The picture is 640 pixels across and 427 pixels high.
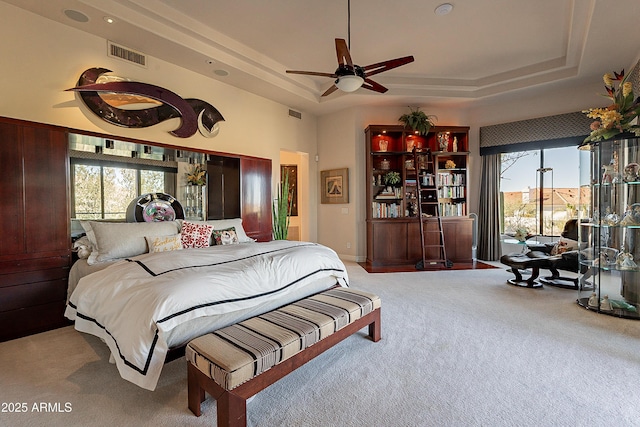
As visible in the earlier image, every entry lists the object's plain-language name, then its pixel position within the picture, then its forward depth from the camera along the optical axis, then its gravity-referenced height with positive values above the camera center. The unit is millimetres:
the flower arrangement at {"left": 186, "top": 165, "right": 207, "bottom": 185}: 4254 +482
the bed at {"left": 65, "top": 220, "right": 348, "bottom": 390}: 1741 -582
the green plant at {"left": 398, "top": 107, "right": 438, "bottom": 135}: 5598 +1611
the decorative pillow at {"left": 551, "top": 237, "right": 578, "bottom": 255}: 4250 -585
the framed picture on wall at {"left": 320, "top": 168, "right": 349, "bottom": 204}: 6141 +472
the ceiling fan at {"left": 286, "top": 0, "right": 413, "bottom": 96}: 2874 +1368
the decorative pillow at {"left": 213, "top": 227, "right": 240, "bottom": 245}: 3630 -354
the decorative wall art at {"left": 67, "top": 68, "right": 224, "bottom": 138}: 3404 +1357
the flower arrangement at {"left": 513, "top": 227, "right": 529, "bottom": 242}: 5000 -476
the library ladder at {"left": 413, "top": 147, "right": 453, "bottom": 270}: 5520 -63
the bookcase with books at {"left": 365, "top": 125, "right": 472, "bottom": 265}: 5707 +317
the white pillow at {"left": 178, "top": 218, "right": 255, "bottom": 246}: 3824 -230
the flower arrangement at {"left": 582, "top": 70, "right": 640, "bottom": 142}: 3080 +985
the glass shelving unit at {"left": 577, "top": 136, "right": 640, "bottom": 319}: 3119 -261
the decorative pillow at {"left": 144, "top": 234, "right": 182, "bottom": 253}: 3041 -361
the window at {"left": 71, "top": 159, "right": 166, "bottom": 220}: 3227 +259
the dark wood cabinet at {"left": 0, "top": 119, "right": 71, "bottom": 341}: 2588 -172
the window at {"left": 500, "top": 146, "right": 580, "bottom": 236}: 5430 +322
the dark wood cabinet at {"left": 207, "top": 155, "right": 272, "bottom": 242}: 4543 +265
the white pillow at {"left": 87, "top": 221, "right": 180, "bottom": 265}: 2857 -306
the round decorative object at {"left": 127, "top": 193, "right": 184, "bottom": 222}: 3606 +9
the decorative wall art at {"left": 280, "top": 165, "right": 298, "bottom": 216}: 7622 +745
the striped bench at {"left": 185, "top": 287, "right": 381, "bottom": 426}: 1451 -794
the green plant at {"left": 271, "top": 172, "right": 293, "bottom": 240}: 5559 -190
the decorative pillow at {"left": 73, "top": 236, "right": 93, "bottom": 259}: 2930 -384
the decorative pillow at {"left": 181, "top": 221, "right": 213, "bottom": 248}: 3326 -301
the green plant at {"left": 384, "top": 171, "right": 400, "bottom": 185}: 5781 +569
